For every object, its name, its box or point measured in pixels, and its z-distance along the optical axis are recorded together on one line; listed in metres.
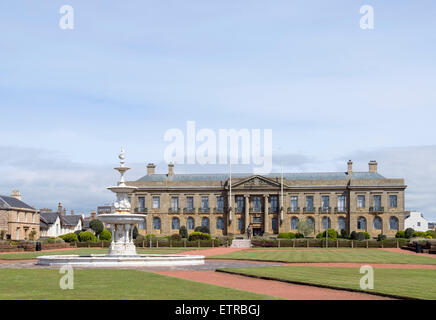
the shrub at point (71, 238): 70.56
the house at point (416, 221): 125.75
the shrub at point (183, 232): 89.26
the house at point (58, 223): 97.91
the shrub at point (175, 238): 75.00
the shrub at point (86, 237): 70.31
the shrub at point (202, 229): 90.12
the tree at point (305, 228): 88.32
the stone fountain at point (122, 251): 30.59
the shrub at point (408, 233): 82.50
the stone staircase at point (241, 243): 73.81
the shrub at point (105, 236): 75.31
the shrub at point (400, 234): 83.41
